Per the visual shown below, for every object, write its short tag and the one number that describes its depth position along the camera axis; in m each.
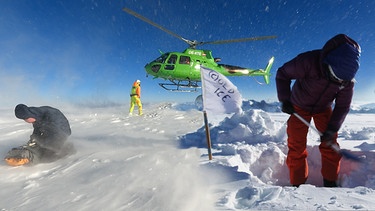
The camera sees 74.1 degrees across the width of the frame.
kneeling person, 2.99
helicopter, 11.80
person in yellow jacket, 11.46
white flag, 3.50
